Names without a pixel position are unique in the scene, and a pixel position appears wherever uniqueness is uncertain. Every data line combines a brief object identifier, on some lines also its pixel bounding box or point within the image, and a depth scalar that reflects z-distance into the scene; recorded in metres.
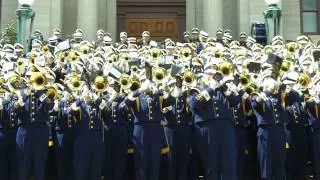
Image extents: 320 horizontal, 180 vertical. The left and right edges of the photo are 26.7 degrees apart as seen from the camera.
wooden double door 23.73
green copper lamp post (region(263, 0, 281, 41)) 18.53
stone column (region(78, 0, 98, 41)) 20.72
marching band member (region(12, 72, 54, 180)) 10.81
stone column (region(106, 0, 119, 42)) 23.09
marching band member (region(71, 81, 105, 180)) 10.99
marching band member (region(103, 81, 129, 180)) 11.37
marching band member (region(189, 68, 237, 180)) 10.82
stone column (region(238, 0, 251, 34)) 20.91
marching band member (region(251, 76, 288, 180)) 11.09
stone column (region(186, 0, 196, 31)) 23.39
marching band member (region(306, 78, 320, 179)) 11.55
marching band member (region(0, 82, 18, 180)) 11.03
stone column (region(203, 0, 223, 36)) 21.14
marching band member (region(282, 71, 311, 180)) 11.58
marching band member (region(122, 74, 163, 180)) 11.00
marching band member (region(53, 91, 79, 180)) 11.20
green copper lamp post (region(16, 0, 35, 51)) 17.42
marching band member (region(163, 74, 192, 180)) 11.30
